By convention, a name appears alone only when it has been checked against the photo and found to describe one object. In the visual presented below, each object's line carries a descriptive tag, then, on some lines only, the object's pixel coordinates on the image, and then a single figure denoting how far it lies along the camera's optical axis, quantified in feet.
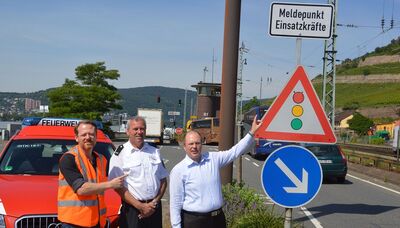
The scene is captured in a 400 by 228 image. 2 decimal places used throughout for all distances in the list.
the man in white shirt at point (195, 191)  16.20
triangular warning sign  17.57
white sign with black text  18.28
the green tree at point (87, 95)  201.05
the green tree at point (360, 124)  282.56
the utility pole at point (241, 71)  208.23
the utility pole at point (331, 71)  102.32
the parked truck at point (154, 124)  183.62
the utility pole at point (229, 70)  30.22
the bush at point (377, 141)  223.65
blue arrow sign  16.84
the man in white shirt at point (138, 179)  16.61
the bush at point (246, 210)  24.43
